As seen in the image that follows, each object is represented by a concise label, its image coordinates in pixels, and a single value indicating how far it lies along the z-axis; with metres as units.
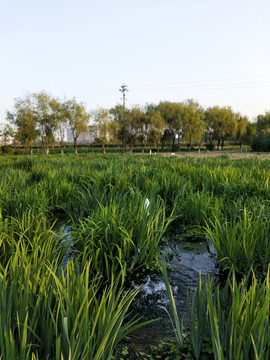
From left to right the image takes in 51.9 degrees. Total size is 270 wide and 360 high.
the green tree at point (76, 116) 45.75
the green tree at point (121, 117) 49.38
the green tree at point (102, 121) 49.38
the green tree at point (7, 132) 39.22
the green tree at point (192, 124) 50.75
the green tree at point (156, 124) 49.56
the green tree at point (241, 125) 56.25
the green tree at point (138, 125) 49.76
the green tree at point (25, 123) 41.66
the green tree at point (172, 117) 51.16
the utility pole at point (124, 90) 47.54
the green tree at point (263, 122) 54.72
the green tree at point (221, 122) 54.91
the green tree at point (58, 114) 44.56
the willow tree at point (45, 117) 44.16
